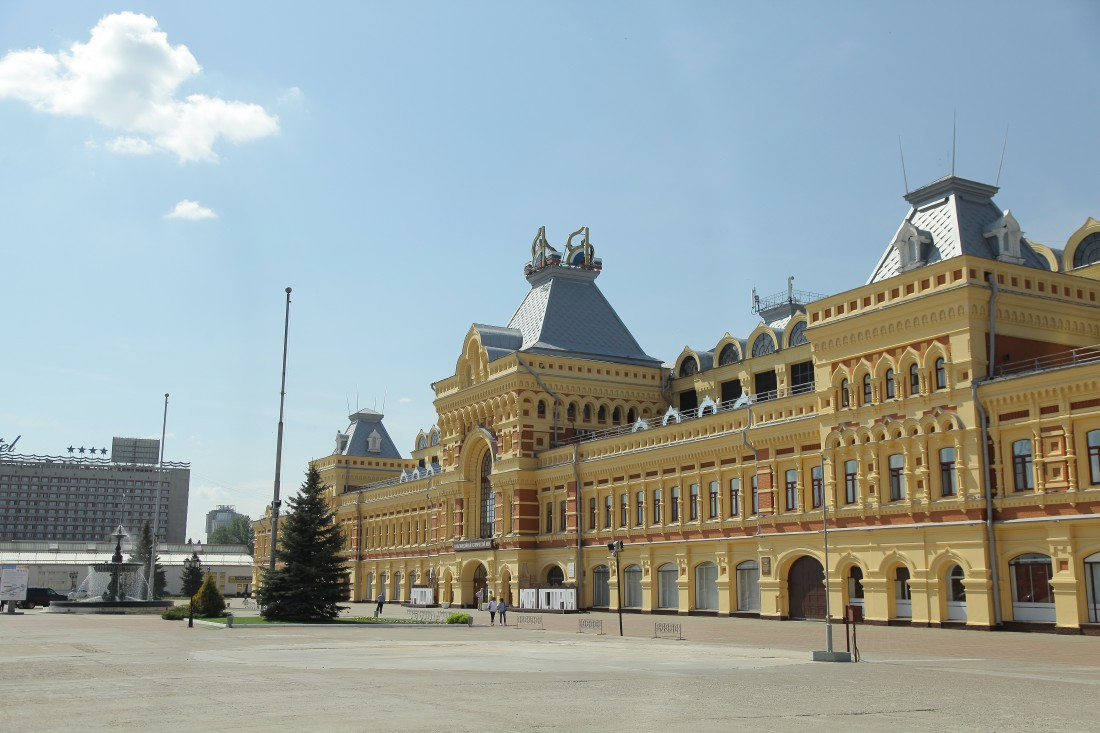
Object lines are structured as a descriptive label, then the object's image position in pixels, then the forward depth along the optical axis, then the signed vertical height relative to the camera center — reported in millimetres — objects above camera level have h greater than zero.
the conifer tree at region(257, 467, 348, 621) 45406 -402
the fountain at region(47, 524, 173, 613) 58688 -2105
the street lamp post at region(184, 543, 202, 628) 42844 -244
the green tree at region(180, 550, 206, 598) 93562 -1458
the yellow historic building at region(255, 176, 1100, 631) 35500 +4927
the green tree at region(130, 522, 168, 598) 102925 +714
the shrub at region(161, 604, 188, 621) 49312 -2403
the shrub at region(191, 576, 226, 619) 48281 -1786
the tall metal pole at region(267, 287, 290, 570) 52250 +4983
